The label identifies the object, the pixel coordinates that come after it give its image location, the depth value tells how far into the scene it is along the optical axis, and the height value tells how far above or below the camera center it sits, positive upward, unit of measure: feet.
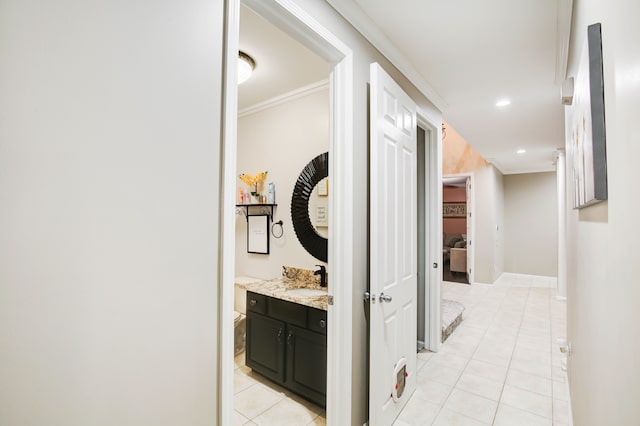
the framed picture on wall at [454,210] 29.08 +1.14
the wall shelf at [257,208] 10.28 +0.44
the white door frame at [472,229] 20.62 -0.50
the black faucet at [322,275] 8.75 -1.57
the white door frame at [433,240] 9.87 -0.62
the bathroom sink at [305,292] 8.32 -1.99
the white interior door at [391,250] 5.53 -0.59
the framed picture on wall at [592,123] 2.57 +0.94
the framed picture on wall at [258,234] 10.38 -0.47
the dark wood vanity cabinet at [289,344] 7.04 -3.13
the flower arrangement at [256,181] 10.55 +1.39
